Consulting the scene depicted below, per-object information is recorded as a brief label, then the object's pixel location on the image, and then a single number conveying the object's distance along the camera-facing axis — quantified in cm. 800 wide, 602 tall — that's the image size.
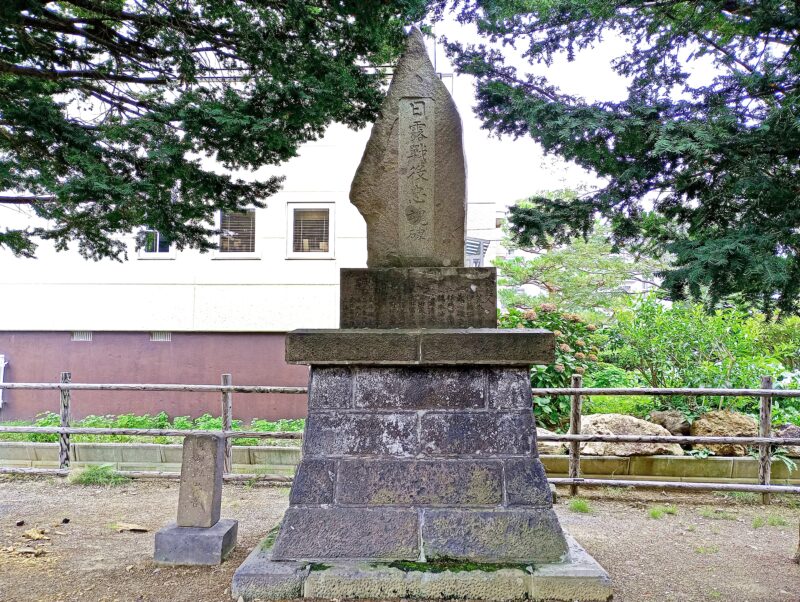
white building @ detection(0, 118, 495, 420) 1038
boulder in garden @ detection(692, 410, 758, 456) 688
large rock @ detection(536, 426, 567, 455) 716
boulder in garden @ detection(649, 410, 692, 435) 719
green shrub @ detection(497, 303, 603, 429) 802
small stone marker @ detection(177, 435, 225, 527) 409
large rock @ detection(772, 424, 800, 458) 668
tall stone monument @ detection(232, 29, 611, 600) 303
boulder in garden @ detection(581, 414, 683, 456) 681
